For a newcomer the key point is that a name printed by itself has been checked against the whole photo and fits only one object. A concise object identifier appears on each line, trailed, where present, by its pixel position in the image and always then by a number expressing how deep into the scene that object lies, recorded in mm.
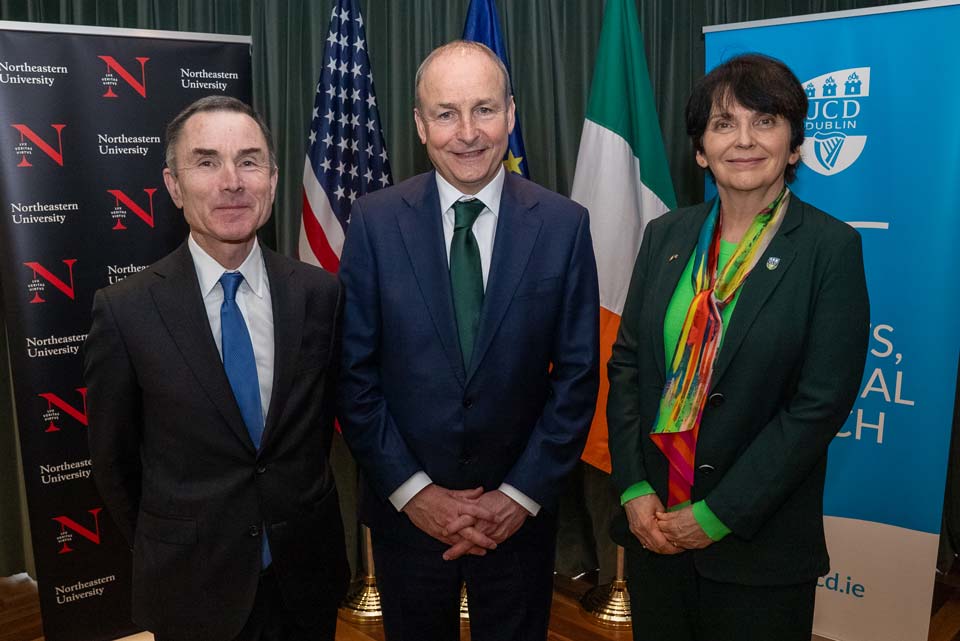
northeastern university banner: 2666
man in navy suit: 1797
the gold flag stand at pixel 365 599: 3312
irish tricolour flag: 3117
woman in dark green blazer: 1651
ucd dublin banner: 2707
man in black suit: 1569
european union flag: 3178
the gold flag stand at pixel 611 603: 3303
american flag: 3148
